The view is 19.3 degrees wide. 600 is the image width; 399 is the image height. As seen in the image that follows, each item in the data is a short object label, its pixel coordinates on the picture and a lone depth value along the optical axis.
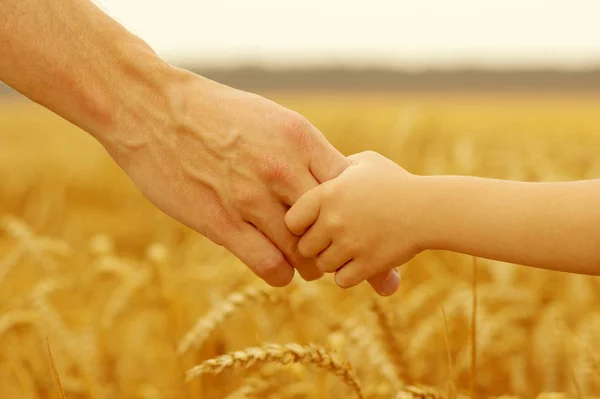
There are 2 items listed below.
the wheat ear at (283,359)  0.86
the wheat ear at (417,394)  0.87
